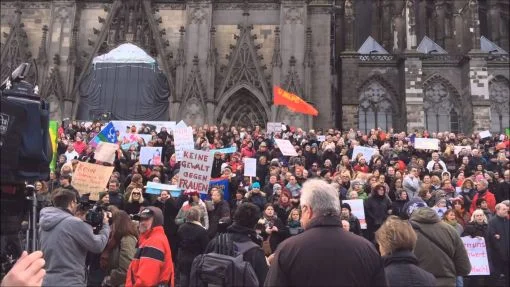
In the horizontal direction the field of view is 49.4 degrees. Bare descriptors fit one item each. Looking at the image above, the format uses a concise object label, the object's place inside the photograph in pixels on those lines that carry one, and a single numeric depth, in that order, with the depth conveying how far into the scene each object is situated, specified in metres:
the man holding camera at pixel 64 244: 5.43
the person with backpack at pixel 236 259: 4.94
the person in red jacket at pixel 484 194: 11.25
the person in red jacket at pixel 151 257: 5.59
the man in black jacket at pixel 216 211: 9.39
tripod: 4.12
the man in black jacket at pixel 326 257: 3.71
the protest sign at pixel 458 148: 17.76
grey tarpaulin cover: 28.50
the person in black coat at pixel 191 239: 6.69
